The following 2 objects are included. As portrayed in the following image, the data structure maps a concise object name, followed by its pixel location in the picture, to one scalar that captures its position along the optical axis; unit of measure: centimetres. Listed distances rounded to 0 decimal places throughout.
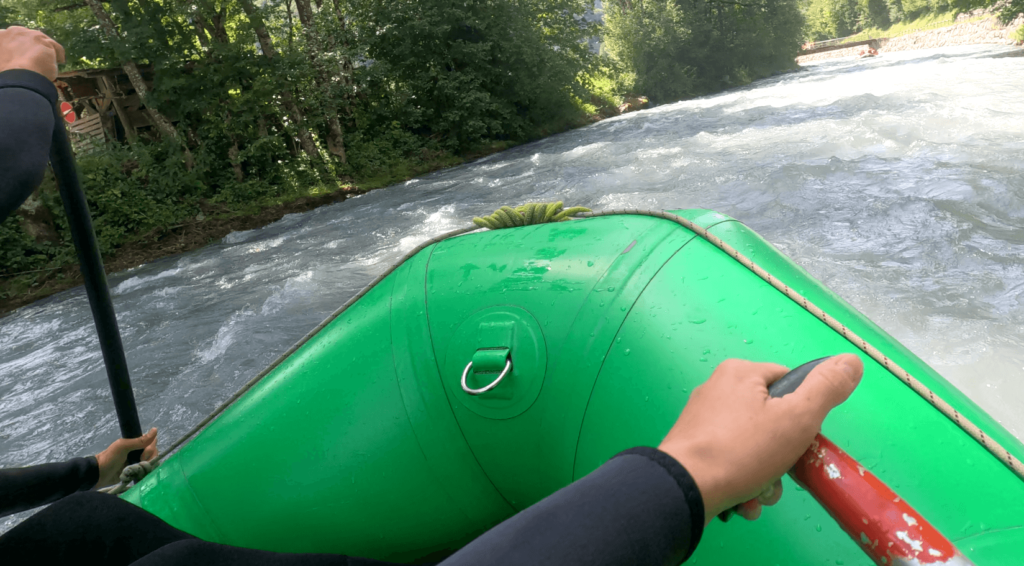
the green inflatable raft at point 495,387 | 104
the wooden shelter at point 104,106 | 928
